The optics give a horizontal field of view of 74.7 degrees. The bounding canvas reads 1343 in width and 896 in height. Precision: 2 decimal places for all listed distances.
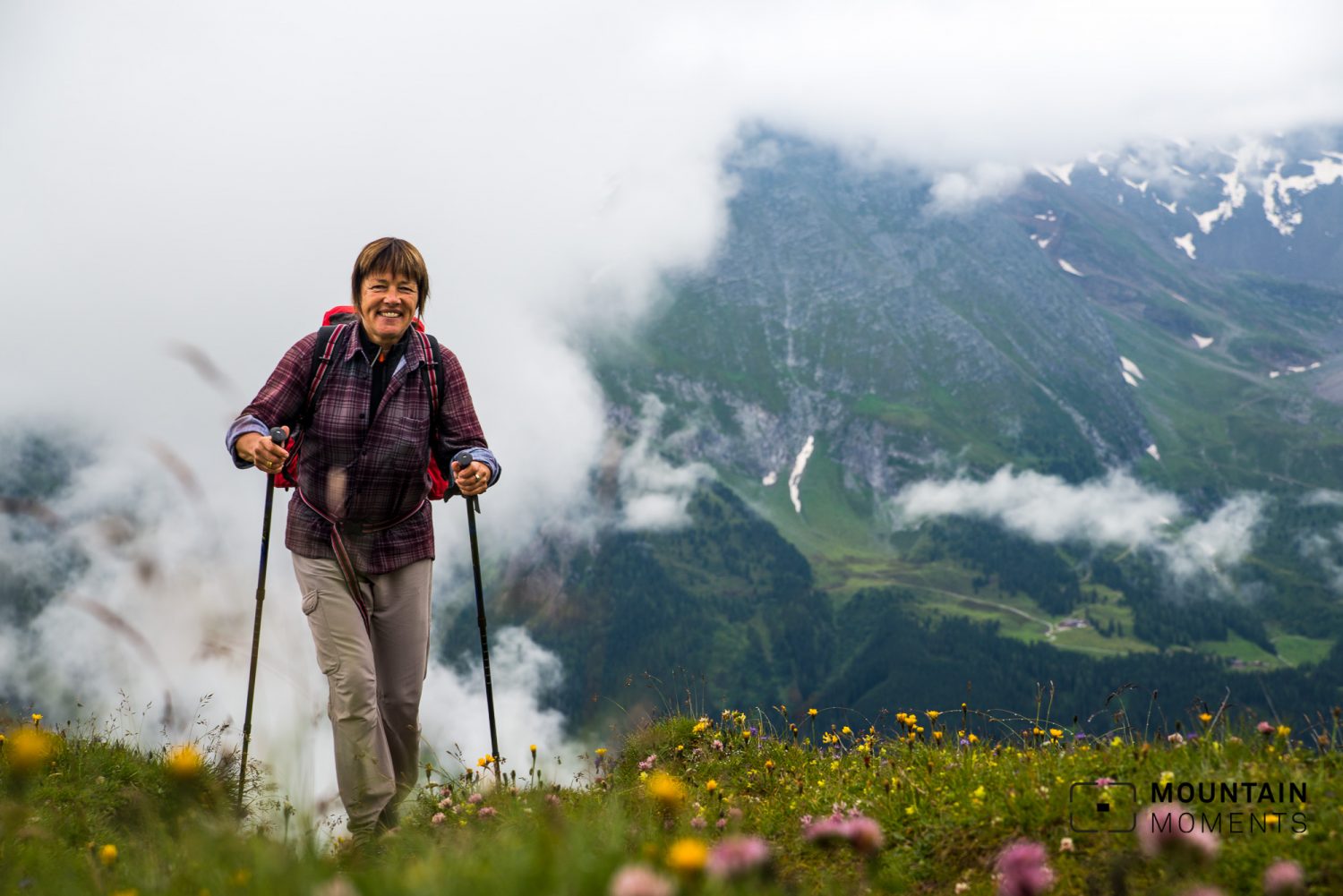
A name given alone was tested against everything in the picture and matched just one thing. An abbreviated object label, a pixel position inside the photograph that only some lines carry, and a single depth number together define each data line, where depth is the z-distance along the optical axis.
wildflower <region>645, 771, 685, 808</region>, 2.96
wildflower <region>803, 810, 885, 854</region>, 2.79
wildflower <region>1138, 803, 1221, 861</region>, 2.69
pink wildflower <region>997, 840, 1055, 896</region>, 2.44
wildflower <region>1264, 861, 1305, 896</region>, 2.74
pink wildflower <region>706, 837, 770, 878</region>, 2.39
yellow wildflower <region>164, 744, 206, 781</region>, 3.06
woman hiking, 6.31
